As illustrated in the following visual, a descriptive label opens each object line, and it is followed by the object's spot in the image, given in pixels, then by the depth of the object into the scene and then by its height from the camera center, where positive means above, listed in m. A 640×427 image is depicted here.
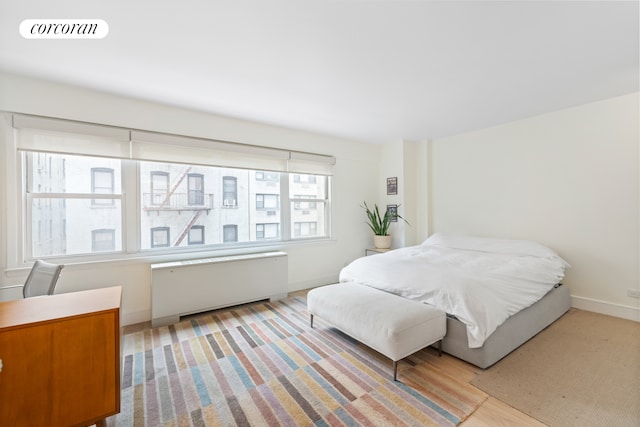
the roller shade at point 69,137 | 2.38 +0.77
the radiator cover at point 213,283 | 2.84 -0.84
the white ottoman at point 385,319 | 1.90 -0.86
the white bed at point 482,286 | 2.05 -0.69
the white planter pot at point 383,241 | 4.62 -0.52
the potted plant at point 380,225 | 4.63 -0.23
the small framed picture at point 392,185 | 4.73 +0.50
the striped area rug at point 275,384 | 1.58 -1.23
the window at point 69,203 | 2.49 +0.13
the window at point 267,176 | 3.86 +0.56
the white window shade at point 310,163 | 4.02 +0.80
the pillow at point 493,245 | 3.07 -0.45
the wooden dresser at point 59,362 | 1.28 -0.77
